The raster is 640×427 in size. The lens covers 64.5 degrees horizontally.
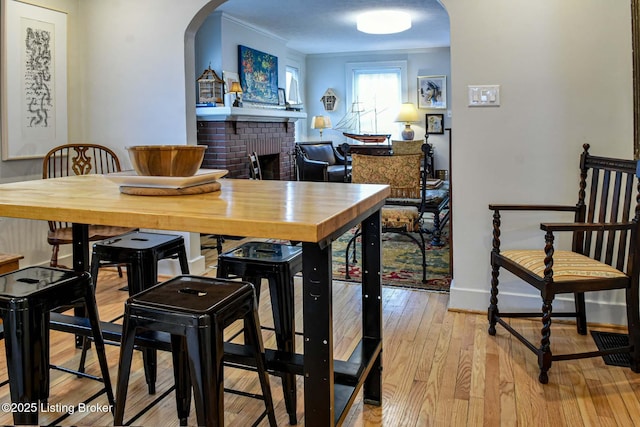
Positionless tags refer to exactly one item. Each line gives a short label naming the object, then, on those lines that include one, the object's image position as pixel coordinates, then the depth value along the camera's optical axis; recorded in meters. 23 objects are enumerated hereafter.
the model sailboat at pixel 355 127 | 8.56
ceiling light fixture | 5.95
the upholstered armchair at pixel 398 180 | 3.66
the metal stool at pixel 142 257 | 2.02
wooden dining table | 1.21
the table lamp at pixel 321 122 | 8.62
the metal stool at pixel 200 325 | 1.29
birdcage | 5.55
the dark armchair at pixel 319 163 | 6.74
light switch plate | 2.77
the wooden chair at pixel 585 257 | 2.13
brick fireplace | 5.52
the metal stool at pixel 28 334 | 1.47
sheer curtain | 8.64
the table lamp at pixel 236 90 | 5.54
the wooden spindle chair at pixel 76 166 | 3.13
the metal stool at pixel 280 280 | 1.83
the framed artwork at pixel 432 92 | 8.30
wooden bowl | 1.59
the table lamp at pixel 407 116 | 8.20
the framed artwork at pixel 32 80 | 3.22
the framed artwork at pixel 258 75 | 6.34
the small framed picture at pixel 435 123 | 8.38
